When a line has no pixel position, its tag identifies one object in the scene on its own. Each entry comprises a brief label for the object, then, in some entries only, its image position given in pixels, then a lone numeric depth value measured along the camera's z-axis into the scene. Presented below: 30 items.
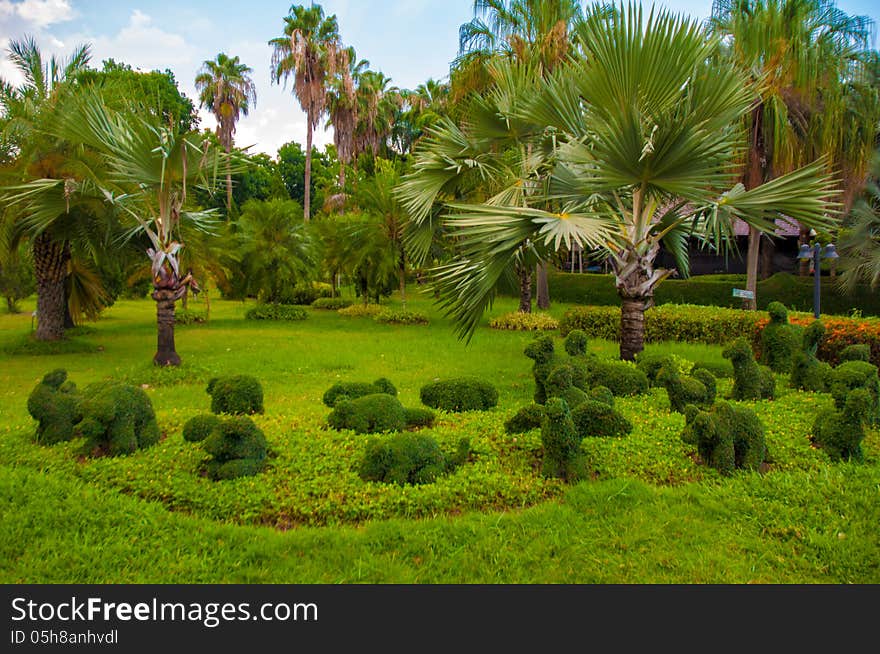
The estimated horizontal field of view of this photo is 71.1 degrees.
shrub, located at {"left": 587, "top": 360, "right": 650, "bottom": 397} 6.54
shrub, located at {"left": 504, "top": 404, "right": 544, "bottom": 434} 5.12
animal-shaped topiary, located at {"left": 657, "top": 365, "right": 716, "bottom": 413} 5.82
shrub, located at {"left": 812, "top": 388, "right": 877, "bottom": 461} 4.43
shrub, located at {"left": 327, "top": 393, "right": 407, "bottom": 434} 5.27
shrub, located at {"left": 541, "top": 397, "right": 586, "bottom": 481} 4.29
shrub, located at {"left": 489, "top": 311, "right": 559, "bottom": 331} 15.03
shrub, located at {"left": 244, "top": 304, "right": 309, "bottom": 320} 18.55
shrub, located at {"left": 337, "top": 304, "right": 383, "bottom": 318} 19.23
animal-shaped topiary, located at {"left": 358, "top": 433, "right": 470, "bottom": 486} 4.20
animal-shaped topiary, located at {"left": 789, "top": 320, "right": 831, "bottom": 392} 6.58
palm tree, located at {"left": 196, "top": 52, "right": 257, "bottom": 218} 35.28
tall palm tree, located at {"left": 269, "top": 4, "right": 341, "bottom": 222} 28.28
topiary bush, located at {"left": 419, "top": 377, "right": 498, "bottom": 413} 6.15
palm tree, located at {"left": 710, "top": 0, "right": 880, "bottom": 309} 12.88
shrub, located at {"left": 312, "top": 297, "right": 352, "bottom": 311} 23.23
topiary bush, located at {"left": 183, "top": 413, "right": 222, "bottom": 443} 4.81
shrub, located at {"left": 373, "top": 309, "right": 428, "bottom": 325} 16.89
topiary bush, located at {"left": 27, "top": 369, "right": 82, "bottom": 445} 5.05
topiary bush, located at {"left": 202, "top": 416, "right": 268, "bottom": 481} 4.25
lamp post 10.28
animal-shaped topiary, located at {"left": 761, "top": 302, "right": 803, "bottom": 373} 7.55
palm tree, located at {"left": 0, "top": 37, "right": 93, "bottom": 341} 10.26
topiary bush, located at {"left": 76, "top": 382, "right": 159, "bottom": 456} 4.66
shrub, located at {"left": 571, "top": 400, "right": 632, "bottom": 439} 4.93
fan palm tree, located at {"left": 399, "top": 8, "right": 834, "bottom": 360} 5.87
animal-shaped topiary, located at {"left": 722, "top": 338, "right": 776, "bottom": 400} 6.20
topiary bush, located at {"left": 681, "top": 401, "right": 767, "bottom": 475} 4.42
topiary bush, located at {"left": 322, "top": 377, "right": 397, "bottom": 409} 5.98
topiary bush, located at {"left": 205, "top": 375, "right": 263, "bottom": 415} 5.99
